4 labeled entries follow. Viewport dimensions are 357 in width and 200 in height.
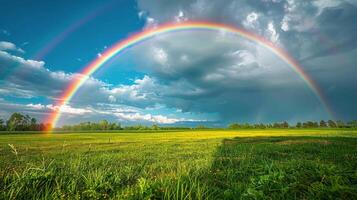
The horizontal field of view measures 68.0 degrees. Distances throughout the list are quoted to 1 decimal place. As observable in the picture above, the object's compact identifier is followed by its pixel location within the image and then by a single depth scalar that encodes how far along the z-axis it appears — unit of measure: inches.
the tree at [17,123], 4817.9
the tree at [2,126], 4853.8
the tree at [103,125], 6333.7
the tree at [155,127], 6914.4
